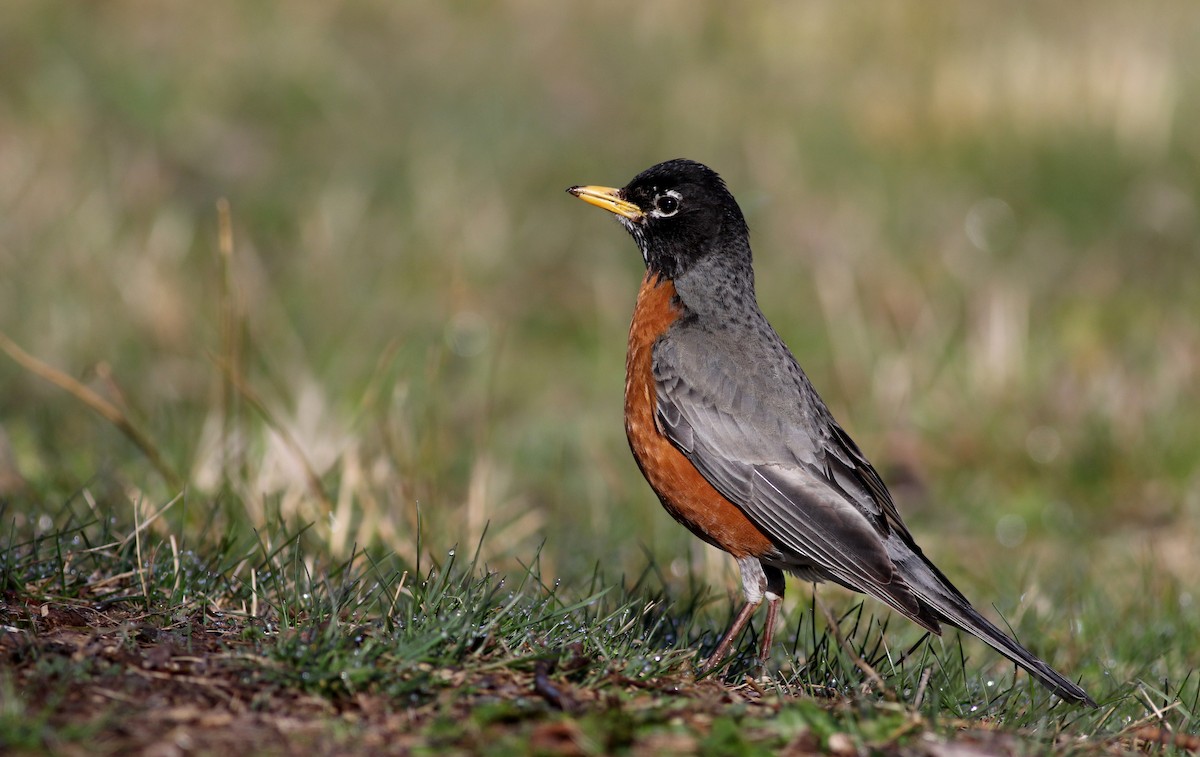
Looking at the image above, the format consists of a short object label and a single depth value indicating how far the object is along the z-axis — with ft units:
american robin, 32.37
